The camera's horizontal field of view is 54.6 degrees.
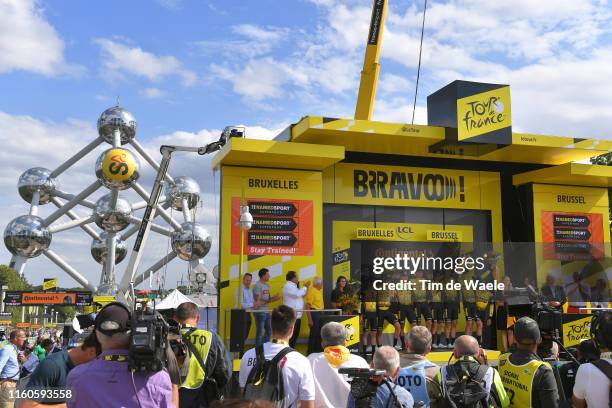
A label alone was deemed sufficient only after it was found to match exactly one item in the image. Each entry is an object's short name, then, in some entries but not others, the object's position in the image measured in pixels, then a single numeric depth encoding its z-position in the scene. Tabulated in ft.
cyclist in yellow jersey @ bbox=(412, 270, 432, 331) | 37.55
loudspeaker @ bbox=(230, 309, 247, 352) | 33.73
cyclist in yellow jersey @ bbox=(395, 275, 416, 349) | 37.45
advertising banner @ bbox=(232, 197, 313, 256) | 38.32
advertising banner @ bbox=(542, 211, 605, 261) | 44.83
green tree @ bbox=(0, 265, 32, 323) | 215.92
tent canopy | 51.31
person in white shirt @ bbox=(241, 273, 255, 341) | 36.65
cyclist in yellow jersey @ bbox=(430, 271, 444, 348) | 37.73
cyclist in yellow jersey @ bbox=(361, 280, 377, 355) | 36.55
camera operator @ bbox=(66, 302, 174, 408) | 8.52
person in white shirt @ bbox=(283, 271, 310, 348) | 35.83
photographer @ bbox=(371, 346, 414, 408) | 10.47
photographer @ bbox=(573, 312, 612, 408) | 10.95
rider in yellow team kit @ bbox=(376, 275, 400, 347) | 37.04
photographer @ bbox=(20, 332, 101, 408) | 9.39
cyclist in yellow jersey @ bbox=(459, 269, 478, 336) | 37.63
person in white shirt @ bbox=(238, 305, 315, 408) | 12.23
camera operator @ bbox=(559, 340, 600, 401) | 15.02
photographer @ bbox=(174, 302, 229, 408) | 14.34
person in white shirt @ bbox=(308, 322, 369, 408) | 14.17
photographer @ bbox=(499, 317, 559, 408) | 12.69
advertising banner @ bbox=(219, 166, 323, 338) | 37.88
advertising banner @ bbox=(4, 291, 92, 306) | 104.37
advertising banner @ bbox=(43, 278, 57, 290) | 124.01
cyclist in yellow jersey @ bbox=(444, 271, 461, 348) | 37.63
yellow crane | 49.98
